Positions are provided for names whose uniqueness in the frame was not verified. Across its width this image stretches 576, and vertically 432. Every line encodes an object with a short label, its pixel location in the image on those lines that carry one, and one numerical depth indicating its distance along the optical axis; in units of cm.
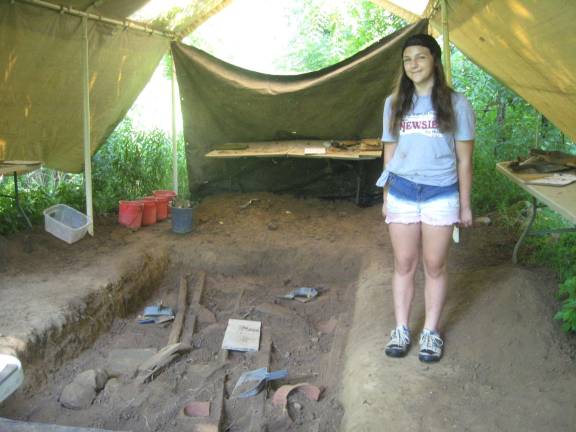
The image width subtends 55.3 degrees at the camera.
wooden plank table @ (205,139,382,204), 637
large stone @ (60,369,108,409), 333
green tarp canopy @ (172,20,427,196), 669
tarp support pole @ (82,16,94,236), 530
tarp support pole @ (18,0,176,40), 481
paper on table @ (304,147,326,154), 651
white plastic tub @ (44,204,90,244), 538
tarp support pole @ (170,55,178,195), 706
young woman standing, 282
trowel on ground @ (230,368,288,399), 337
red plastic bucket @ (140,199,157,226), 634
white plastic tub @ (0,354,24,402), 214
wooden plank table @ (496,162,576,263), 306
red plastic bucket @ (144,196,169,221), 657
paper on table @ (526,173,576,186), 364
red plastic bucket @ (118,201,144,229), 612
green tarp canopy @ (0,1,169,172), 484
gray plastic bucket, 606
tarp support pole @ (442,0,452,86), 486
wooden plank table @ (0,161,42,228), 473
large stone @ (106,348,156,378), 379
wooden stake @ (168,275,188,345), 431
